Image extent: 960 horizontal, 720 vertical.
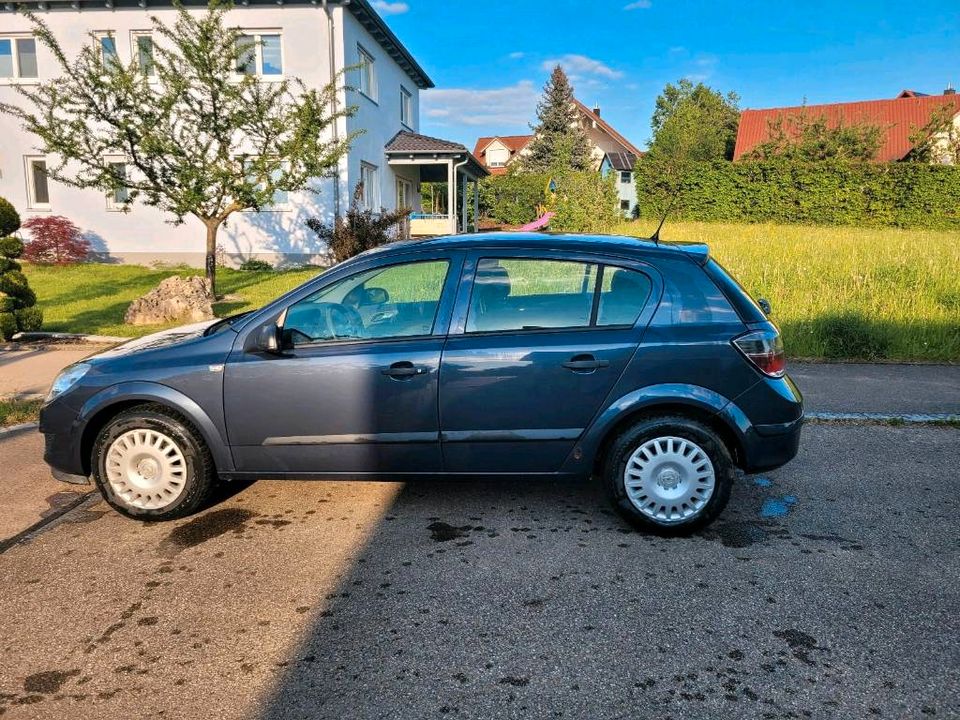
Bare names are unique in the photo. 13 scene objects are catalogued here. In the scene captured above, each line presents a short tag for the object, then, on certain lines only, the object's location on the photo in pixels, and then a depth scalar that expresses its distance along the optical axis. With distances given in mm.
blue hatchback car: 3971
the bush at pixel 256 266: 20750
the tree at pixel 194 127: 13445
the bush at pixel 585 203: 21766
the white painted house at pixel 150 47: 20219
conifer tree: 55906
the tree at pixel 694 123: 58406
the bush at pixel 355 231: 14523
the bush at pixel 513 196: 43094
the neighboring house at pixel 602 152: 56750
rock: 11406
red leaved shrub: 19984
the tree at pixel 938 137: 36062
